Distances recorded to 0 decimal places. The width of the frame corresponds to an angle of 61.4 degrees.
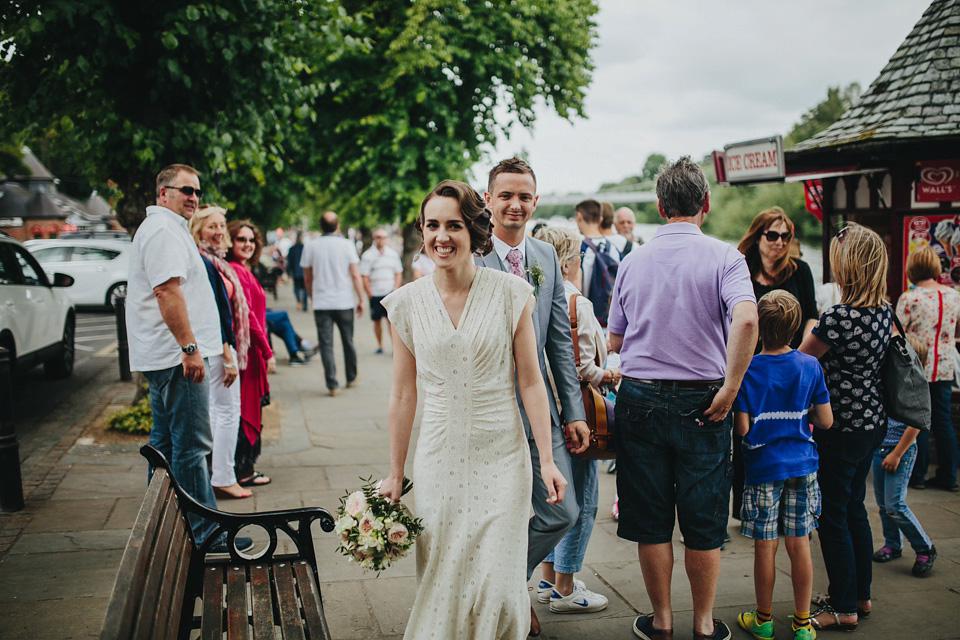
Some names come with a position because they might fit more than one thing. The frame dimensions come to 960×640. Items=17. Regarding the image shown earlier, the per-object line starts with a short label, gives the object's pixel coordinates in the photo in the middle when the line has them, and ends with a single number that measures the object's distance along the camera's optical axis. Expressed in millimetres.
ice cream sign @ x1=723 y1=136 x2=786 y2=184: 7750
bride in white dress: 2893
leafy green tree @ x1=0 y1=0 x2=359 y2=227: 6605
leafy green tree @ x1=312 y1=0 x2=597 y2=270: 17375
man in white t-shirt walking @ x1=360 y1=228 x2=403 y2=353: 12586
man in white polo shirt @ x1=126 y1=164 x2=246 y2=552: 4480
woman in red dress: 6027
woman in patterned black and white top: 3883
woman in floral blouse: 5738
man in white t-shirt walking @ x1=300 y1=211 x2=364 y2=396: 9984
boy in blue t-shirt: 3736
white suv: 9211
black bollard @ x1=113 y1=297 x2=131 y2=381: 10148
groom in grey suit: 3490
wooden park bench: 2293
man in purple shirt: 3457
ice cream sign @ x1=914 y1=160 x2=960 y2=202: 7301
